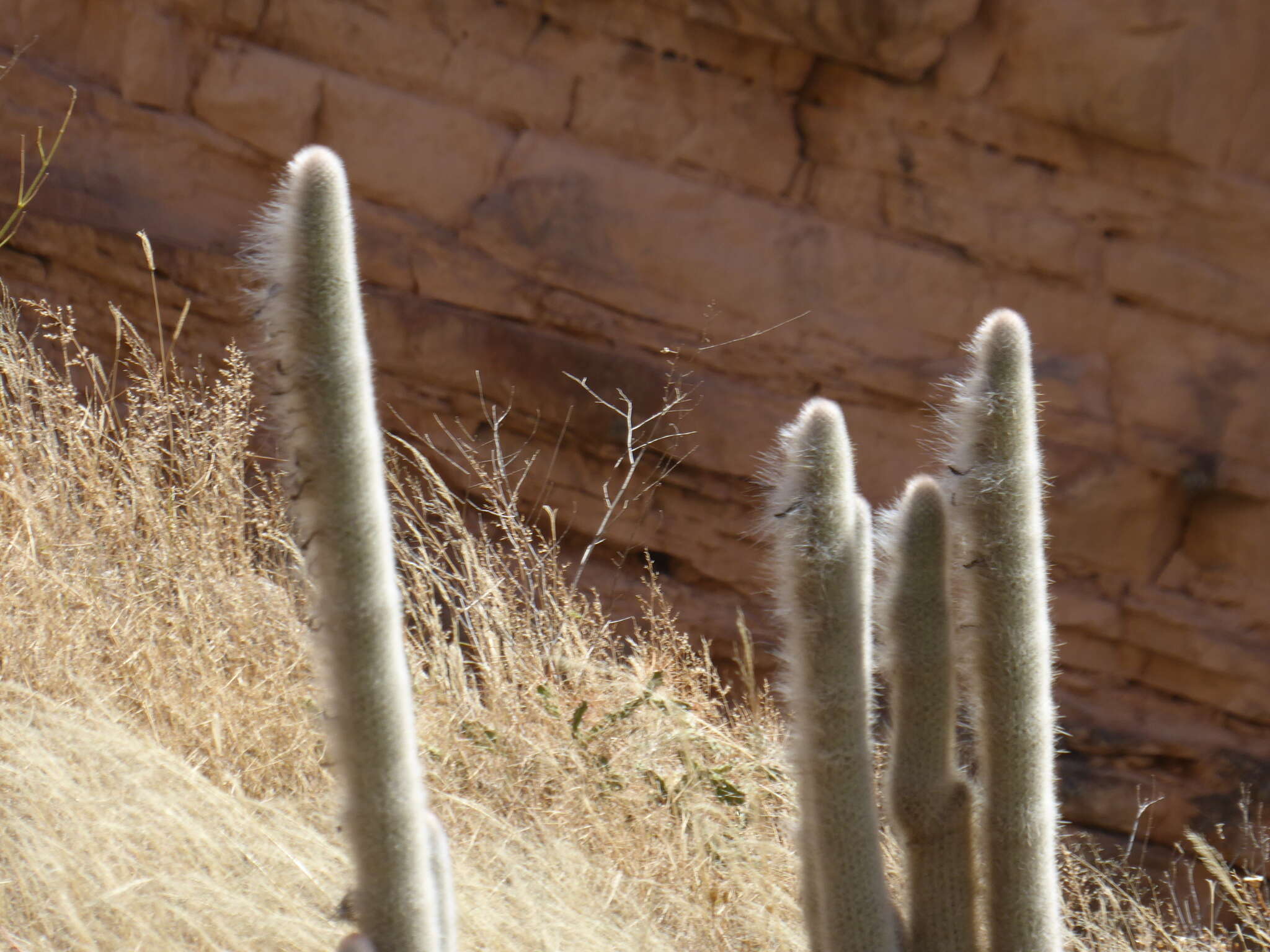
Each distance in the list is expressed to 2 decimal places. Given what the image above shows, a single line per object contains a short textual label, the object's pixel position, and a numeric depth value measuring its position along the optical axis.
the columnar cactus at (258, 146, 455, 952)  4.55
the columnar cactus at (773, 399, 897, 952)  4.74
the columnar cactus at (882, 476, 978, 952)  4.78
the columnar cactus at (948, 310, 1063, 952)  4.77
